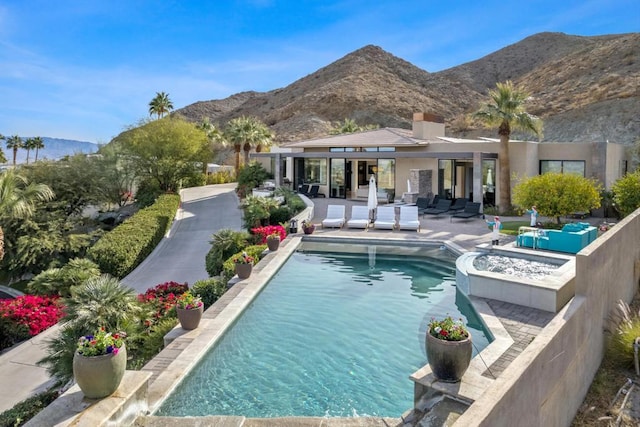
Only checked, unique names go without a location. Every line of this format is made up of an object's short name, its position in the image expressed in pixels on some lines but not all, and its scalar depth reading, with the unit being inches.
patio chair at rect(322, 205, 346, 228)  804.6
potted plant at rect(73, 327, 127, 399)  213.2
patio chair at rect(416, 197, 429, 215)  969.4
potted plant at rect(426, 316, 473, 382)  241.8
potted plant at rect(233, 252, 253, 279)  488.1
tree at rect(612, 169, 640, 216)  729.0
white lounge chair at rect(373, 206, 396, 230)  784.9
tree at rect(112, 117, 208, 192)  1264.8
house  941.2
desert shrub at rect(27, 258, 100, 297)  577.3
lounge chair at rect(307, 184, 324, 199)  1230.3
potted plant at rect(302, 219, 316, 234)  745.6
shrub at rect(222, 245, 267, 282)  522.6
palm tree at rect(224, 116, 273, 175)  1744.6
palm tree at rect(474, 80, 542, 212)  925.8
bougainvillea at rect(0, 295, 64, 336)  494.3
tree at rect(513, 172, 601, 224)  727.1
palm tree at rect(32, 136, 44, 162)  3206.7
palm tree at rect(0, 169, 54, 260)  768.3
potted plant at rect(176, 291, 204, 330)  341.4
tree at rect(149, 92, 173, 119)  2317.9
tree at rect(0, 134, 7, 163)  2561.5
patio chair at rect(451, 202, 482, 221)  895.1
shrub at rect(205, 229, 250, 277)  640.0
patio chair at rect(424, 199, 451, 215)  933.8
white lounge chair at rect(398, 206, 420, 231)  770.2
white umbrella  836.6
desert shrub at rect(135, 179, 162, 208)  1203.2
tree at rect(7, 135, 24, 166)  3206.2
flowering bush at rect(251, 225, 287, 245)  688.9
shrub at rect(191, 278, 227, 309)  454.0
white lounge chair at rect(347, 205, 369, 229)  795.4
